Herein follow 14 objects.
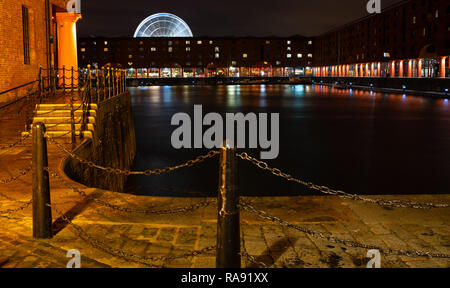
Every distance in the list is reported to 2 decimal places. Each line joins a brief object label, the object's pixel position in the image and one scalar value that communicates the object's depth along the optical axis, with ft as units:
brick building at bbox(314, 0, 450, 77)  178.91
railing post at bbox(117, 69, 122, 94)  76.65
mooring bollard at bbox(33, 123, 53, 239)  18.37
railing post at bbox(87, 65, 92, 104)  45.55
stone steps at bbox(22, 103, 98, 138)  42.63
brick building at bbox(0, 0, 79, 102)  64.18
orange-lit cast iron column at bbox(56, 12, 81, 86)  86.58
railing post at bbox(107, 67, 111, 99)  59.31
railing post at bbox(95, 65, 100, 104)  49.36
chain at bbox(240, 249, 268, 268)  14.25
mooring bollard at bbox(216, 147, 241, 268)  13.33
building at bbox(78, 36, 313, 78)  447.42
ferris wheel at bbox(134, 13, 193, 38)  475.72
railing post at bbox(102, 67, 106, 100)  55.19
